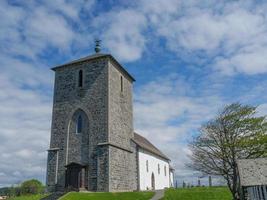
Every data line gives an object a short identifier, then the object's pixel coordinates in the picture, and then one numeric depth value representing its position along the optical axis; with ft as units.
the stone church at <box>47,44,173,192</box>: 105.19
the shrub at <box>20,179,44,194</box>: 151.83
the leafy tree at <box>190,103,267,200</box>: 94.22
